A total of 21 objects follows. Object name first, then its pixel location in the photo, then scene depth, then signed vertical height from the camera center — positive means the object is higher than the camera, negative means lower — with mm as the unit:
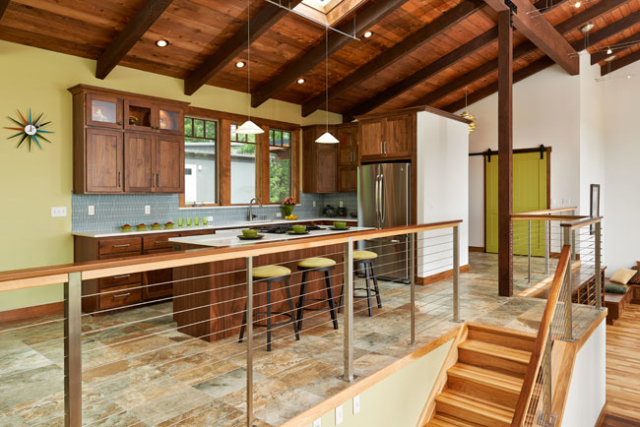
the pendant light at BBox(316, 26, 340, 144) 5414 +2088
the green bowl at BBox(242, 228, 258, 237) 3879 -205
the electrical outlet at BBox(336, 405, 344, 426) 2658 -1253
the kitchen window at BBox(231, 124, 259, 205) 6945 +702
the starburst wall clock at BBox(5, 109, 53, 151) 4668 +873
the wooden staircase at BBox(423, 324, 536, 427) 3479 -1421
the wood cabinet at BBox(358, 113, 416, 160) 6008 +1036
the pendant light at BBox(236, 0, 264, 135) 4702 +2017
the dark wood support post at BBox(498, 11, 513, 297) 5133 +656
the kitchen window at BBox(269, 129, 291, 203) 7547 +783
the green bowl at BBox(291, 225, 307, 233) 4391 -194
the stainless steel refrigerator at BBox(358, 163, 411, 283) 6062 +60
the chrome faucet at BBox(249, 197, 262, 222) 6786 +37
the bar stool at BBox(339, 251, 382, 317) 4398 -552
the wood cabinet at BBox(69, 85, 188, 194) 4902 +808
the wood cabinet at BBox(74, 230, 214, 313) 4758 -742
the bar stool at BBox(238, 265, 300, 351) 3516 -556
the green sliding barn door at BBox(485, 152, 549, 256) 8586 +250
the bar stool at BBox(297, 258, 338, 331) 3963 -537
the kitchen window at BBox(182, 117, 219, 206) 6344 +718
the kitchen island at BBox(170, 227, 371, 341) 3730 -701
